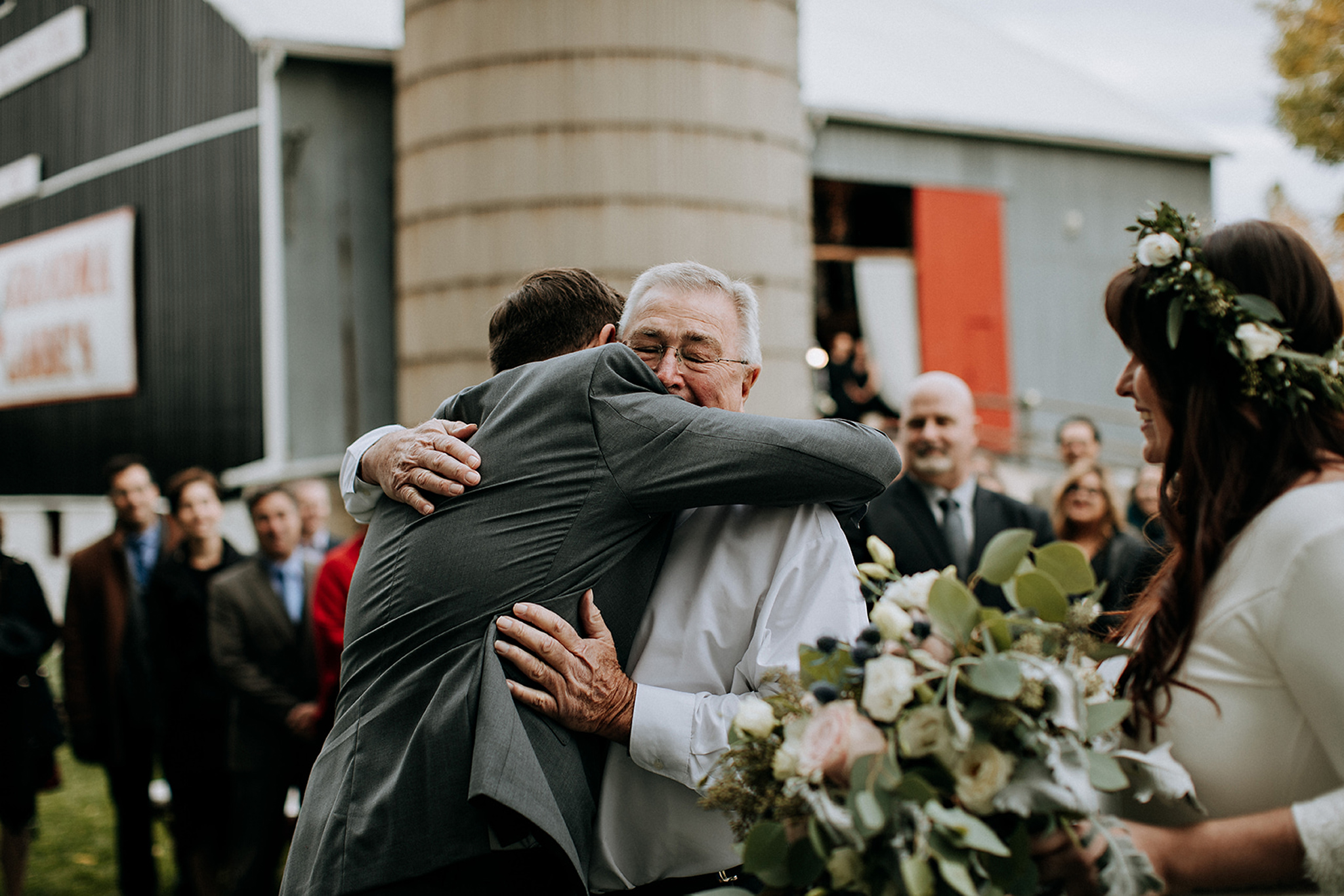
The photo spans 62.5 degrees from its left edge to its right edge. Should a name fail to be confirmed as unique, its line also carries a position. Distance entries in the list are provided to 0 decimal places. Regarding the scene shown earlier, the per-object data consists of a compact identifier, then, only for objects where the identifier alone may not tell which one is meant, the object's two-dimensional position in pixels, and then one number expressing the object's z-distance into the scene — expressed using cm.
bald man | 489
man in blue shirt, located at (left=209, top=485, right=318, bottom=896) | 539
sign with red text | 1479
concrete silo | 1094
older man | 196
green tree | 1405
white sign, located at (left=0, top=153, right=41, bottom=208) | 1645
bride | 163
